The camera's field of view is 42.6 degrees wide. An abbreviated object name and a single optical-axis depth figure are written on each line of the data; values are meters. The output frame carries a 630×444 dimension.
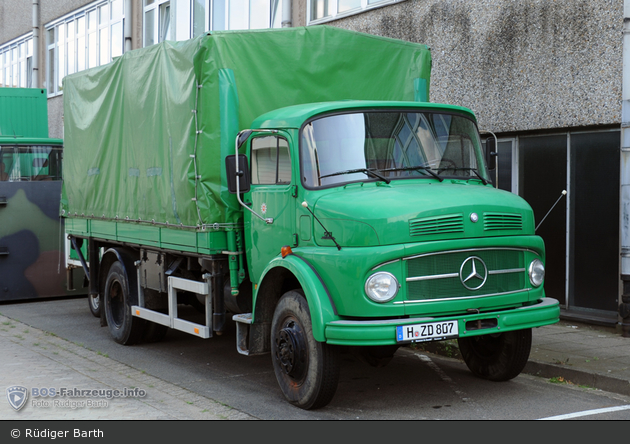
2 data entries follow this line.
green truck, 6.11
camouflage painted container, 13.55
